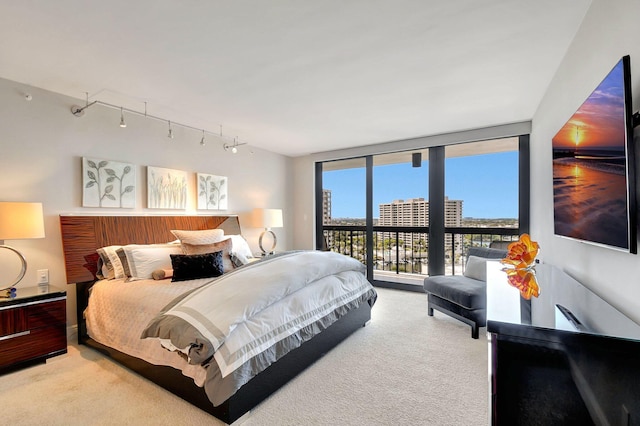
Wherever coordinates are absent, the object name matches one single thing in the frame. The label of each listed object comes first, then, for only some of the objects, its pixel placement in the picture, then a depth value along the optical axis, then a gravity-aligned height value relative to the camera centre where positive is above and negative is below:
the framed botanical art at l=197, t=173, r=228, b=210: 4.25 +0.32
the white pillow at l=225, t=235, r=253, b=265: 3.46 -0.44
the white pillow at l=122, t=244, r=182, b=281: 2.90 -0.44
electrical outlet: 2.84 -0.56
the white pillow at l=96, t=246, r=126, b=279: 2.93 -0.46
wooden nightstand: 2.40 -0.91
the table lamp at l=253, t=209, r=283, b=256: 4.84 -0.09
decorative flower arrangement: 1.61 -0.32
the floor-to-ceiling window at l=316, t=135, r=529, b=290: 4.27 +0.10
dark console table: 0.73 -0.43
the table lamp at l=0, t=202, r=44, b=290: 2.38 -0.05
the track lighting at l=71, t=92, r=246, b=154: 3.08 +1.14
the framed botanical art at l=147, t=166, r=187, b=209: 3.68 +0.33
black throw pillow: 2.87 -0.50
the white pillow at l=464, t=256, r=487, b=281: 3.54 -0.69
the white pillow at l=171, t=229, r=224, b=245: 3.44 -0.26
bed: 1.77 -0.76
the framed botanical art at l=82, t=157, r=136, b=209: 3.15 +0.35
